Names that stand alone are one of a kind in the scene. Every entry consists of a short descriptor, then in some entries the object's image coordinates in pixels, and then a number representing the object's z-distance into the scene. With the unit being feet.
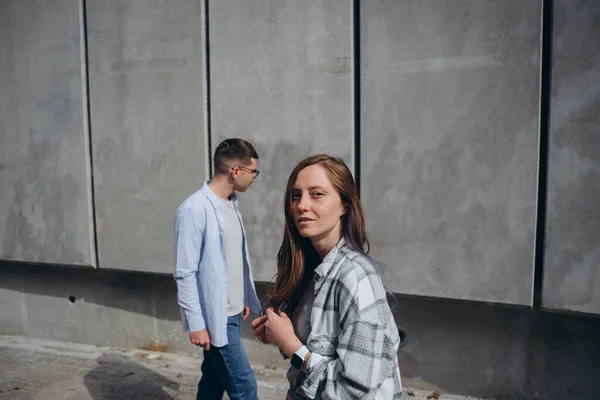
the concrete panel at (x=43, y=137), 16.58
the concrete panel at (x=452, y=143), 11.93
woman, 5.26
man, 10.32
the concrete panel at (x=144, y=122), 15.12
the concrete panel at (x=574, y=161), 11.17
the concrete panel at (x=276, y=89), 13.55
